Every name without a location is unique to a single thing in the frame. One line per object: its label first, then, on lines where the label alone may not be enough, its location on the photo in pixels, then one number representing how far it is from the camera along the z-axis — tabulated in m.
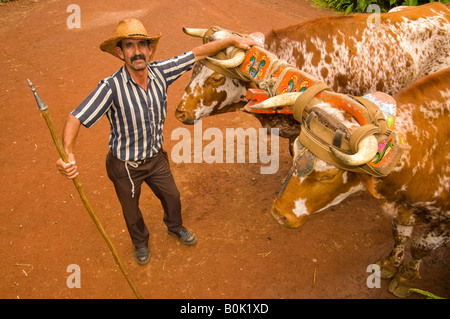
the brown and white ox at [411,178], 3.15
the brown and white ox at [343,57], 4.75
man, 3.28
